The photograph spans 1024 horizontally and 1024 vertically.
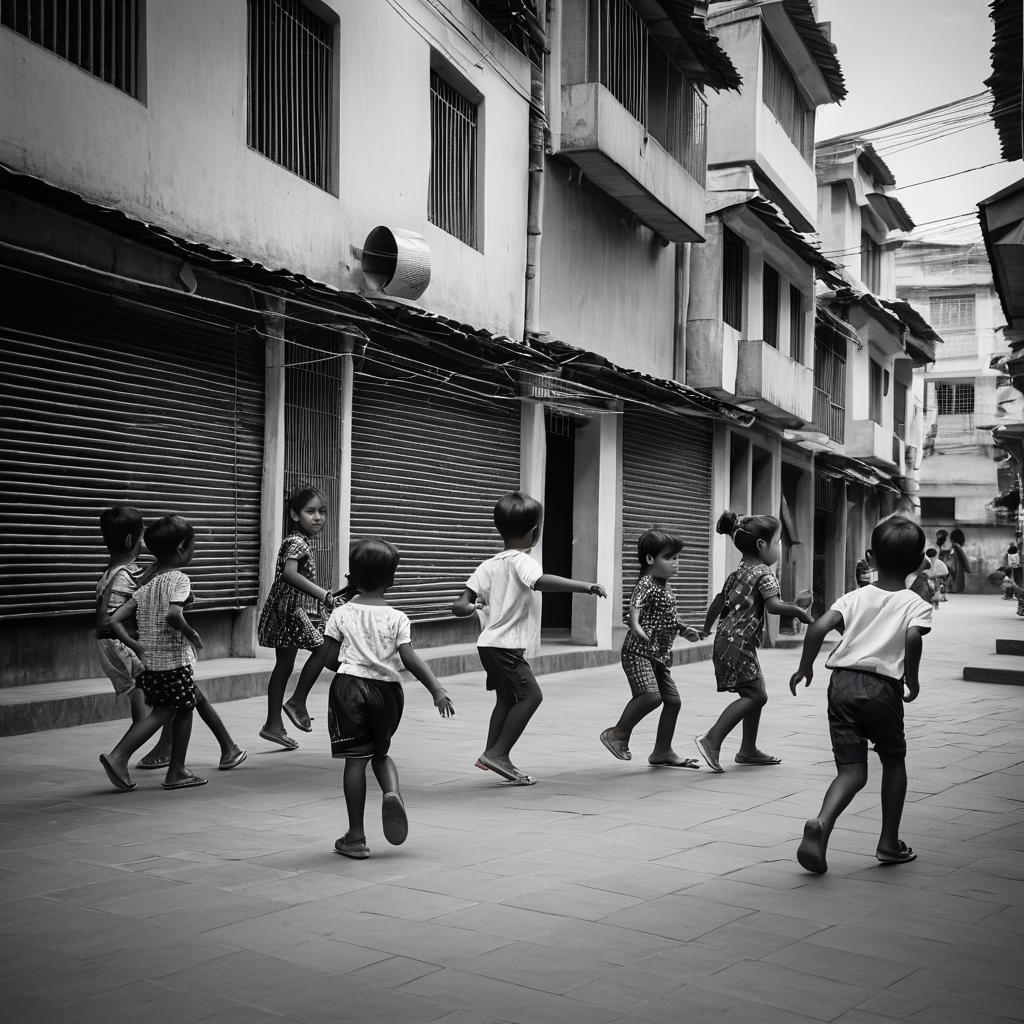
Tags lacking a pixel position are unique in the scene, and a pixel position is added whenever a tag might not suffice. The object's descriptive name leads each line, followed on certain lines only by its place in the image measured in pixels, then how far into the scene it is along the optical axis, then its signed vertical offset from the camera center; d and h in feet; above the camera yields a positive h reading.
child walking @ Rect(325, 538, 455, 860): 17.11 -2.08
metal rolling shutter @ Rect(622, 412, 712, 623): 61.00 +2.38
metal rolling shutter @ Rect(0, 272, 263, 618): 29.12 +2.37
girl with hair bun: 24.97 -1.76
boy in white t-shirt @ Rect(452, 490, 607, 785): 23.17 -1.68
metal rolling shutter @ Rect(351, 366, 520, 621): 42.09 +2.11
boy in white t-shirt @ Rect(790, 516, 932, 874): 17.29 -1.81
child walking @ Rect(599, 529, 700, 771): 25.36 -2.35
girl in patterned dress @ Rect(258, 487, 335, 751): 25.77 -1.65
